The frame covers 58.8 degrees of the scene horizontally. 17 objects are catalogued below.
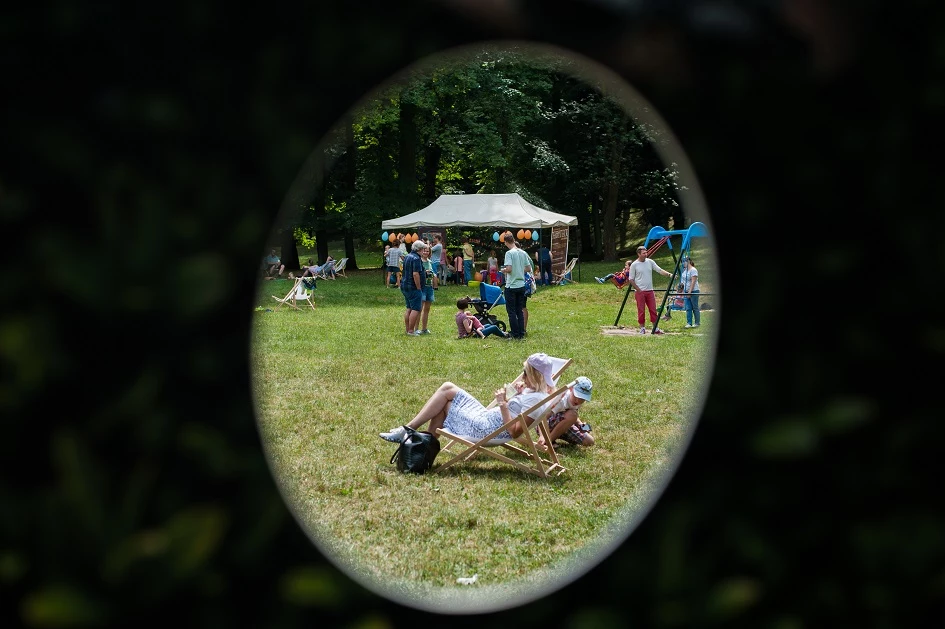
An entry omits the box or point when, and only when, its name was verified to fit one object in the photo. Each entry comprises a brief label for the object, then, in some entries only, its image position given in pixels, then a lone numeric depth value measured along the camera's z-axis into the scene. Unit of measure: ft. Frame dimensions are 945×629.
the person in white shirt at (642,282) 50.06
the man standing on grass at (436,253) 75.86
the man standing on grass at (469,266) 88.02
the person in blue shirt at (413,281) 49.29
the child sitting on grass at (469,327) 50.42
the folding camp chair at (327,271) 94.58
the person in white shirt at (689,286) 50.43
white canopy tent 81.66
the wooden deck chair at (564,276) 87.32
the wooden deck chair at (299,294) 65.82
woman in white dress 24.00
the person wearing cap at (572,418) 25.09
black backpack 23.30
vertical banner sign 88.48
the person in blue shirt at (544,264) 85.61
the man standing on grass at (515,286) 48.16
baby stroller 52.21
